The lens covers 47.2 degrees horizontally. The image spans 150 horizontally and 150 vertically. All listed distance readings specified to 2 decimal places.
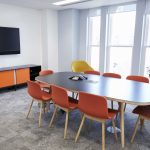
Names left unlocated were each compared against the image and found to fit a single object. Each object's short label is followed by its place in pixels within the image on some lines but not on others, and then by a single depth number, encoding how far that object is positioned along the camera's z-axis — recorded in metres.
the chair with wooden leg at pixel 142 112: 2.55
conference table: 2.35
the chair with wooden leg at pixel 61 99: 2.70
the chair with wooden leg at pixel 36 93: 3.09
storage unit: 5.12
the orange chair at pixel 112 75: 3.86
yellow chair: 5.64
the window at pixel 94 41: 6.21
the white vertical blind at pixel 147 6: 4.88
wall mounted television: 5.39
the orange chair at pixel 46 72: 4.18
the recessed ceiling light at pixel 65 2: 4.98
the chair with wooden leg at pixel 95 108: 2.31
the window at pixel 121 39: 5.41
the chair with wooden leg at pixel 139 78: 3.50
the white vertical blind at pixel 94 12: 6.02
